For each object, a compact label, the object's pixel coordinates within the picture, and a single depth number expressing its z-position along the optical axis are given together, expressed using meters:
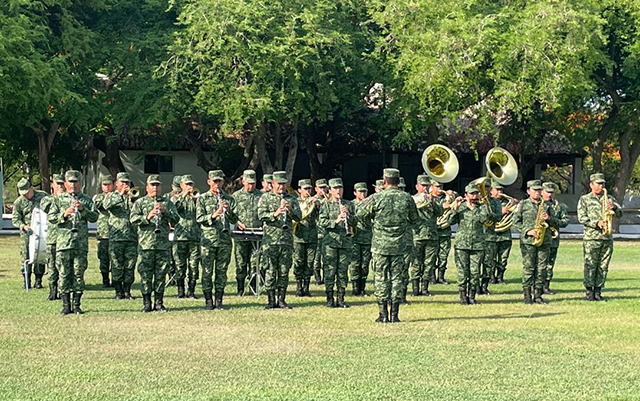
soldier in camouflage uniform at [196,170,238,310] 14.45
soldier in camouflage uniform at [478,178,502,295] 16.82
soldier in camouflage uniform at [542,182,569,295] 15.96
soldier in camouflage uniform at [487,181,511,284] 17.97
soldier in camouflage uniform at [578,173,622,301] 15.95
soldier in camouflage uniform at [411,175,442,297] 16.45
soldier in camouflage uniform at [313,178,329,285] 16.04
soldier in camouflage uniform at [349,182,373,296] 16.24
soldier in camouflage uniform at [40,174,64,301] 14.14
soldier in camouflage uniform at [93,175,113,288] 16.58
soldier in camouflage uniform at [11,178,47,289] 17.12
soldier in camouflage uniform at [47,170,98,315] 13.62
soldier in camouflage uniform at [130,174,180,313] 13.92
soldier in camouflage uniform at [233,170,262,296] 15.55
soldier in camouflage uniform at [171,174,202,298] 15.82
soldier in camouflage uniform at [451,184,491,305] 15.23
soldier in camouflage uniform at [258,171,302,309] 14.49
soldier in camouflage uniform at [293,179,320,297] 16.20
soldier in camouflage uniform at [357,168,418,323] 13.26
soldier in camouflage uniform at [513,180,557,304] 15.31
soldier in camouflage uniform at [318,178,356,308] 14.83
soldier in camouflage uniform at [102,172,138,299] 15.55
